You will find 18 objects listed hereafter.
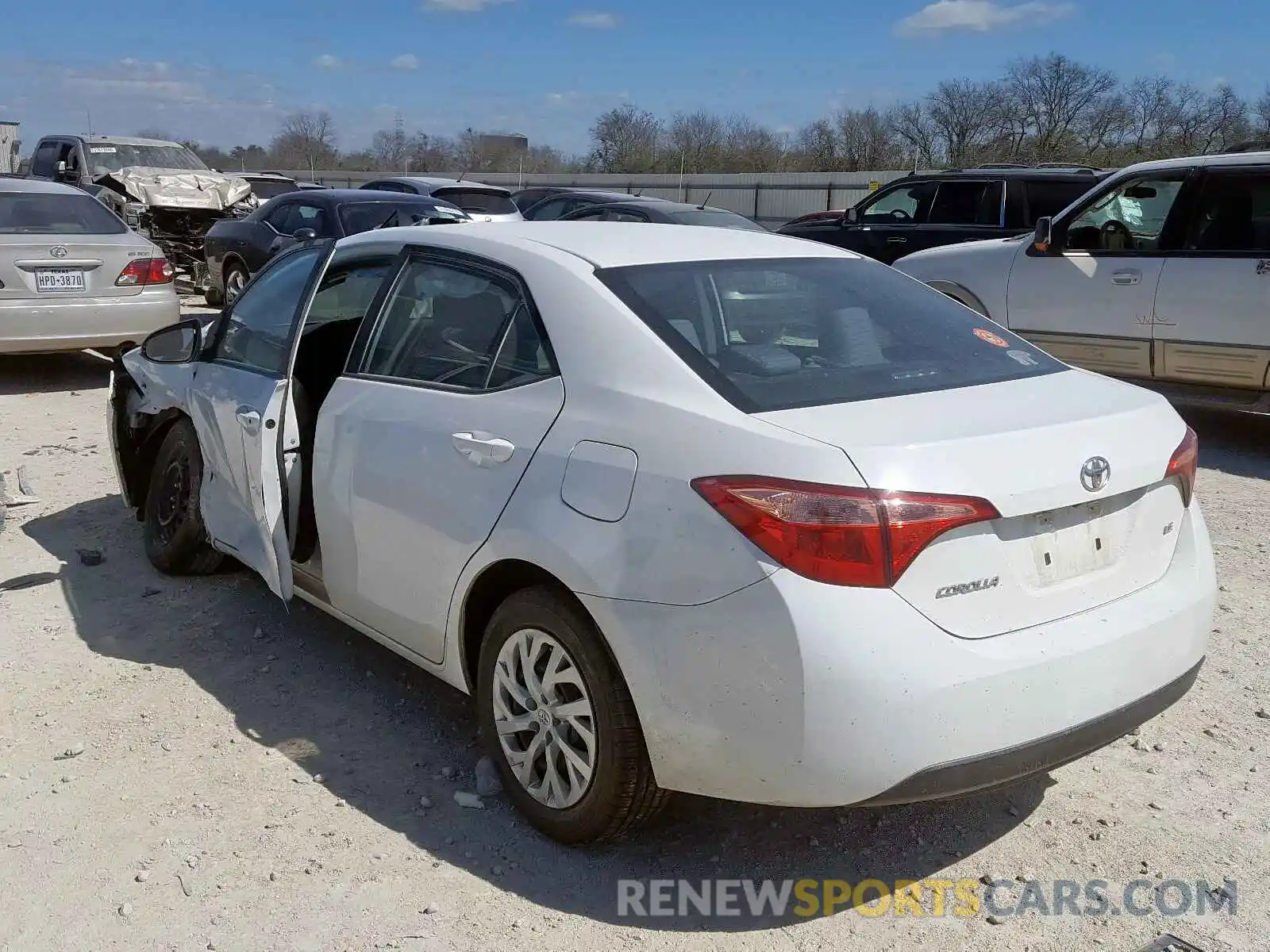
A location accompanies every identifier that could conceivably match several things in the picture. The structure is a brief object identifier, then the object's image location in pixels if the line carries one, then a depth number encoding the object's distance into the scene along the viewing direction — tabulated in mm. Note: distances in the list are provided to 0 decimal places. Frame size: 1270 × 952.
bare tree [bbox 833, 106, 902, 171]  53406
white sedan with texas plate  9398
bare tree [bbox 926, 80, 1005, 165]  51719
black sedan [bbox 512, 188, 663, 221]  16141
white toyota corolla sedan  2619
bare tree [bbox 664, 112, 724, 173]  56219
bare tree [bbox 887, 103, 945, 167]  52812
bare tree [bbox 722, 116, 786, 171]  56125
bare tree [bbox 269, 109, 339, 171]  71562
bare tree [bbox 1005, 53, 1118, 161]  51062
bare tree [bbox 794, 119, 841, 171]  54812
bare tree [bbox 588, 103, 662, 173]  58156
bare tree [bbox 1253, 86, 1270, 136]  34612
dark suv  12078
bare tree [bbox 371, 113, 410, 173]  71438
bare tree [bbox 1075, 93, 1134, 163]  47125
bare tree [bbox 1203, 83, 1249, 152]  39844
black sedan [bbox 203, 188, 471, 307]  12391
